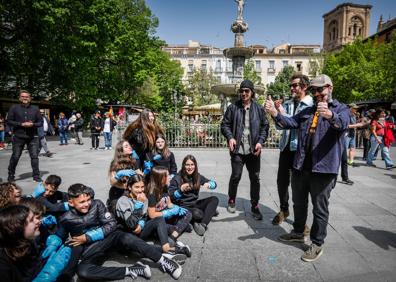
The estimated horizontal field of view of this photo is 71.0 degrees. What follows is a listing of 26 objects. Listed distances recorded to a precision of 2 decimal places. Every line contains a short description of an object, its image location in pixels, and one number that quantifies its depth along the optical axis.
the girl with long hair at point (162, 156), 4.74
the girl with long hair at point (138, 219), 3.25
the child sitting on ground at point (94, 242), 2.81
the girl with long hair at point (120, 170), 3.75
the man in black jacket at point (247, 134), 4.35
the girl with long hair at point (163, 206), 3.74
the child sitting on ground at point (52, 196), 3.52
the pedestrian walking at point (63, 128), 15.29
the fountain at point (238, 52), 14.72
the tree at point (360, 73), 29.86
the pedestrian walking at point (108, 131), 13.98
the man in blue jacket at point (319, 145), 2.93
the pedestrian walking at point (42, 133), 11.04
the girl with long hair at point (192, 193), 4.11
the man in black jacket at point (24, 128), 6.44
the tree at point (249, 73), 37.38
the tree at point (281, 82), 48.22
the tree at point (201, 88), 42.12
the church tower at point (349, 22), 64.38
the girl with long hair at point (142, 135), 4.81
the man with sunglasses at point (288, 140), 3.77
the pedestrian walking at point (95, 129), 13.71
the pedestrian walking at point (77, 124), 16.08
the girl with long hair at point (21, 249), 2.24
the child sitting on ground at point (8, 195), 3.11
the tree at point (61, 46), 15.54
